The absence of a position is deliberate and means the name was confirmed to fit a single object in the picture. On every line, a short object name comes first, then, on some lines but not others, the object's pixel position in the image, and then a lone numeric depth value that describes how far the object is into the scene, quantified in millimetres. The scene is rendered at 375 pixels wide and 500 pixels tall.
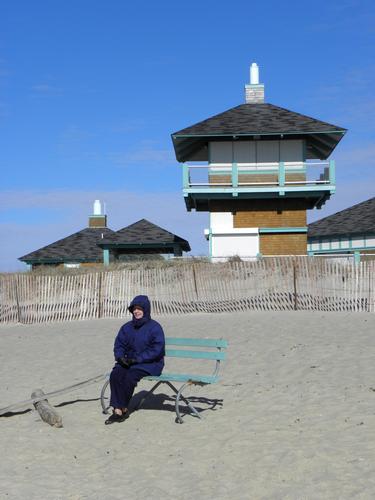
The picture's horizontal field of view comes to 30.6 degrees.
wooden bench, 7875
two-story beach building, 28312
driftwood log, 7824
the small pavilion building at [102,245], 35250
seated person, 7875
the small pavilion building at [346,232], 41834
